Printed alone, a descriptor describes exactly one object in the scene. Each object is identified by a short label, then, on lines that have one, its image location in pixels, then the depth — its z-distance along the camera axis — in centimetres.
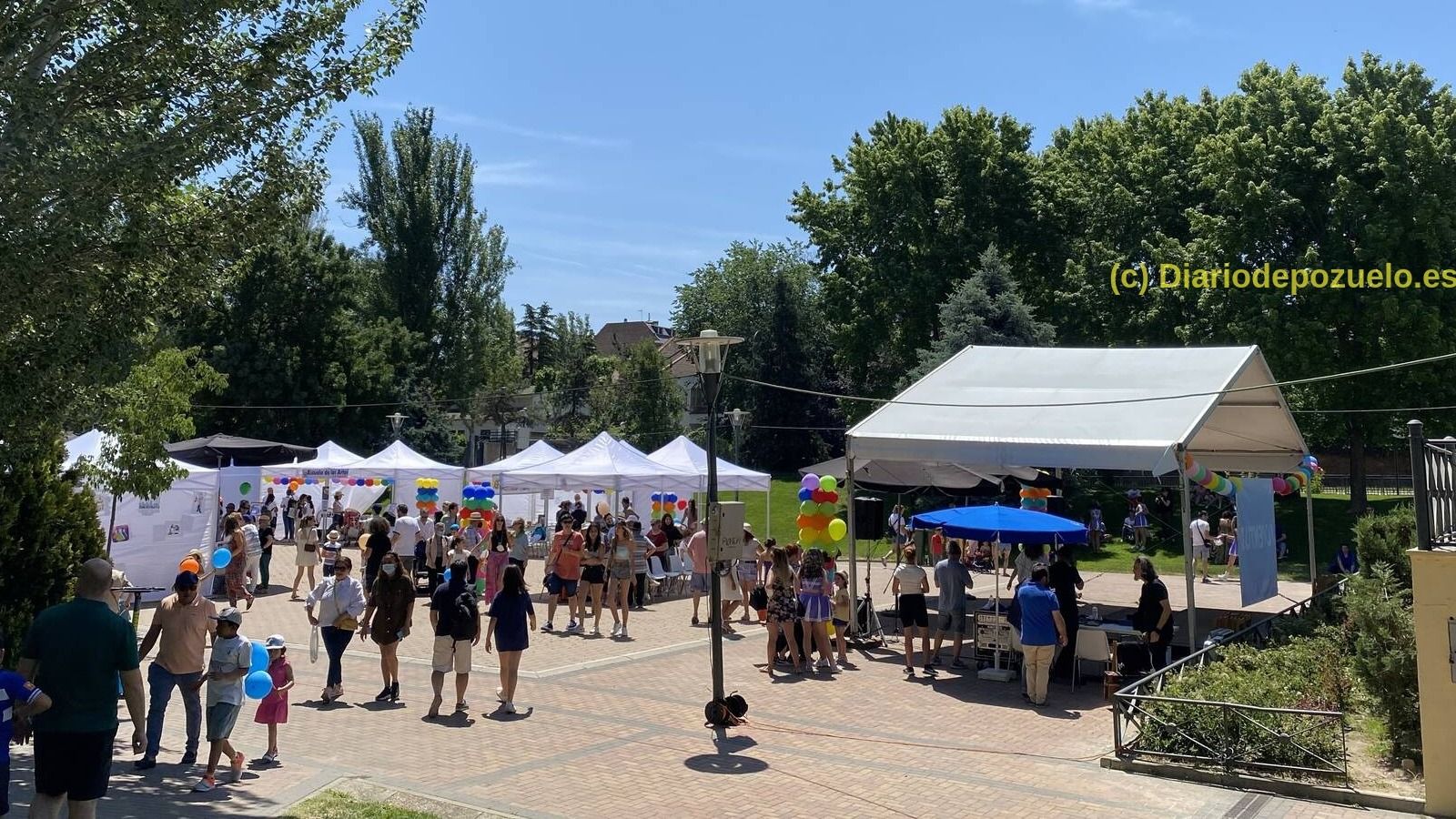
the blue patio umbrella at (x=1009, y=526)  1353
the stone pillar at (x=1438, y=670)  790
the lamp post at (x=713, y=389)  1061
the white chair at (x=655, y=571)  2116
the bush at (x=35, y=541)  1035
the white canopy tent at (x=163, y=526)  1891
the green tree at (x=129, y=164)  670
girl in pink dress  905
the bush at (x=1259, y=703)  890
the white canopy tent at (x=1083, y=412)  1366
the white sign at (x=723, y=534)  1050
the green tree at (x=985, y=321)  3528
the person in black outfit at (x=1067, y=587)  1301
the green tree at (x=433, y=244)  5075
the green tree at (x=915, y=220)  4141
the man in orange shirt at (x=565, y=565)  1681
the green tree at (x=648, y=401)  5584
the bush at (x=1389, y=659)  888
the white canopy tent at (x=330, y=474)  2859
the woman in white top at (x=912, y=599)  1417
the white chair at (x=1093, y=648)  1302
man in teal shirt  605
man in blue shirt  1180
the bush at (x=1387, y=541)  1250
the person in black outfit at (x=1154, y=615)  1282
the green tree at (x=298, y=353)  4538
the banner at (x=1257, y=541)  1455
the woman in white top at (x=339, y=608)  1134
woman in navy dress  1133
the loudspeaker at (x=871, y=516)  1609
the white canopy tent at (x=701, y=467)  2453
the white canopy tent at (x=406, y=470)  2794
